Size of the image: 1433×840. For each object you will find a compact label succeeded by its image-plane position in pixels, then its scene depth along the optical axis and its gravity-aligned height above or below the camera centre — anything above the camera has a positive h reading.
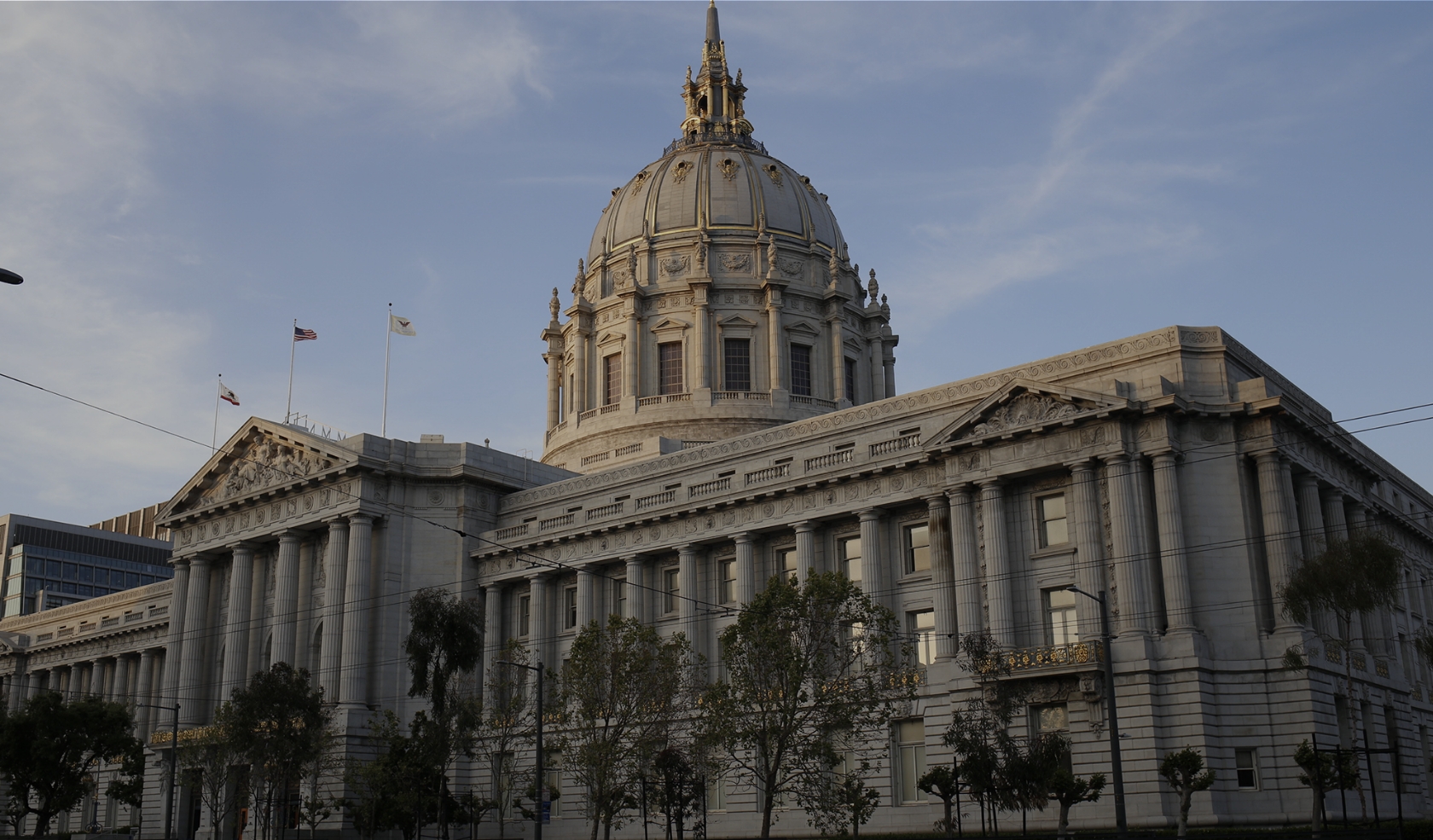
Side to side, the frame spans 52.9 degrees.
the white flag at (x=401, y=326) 76.31 +24.69
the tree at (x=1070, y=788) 41.66 +0.22
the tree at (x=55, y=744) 65.50 +3.00
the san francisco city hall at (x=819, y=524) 48.84 +11.34
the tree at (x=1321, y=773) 40.78 +0.52
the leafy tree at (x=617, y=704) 46.84 +3.28
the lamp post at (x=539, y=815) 44.04 -0.32
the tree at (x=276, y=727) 55.09 +3.04
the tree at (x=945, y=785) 44.06 +0.42
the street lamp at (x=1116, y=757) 36.78 +0.95
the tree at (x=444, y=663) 51.19 +4.99
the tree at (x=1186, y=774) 41.44 +0.55
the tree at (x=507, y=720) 52.69 +3.18
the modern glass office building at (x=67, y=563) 132.62 +23.09
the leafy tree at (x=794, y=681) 42.78 +3.54
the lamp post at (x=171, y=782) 60.41 +1.17
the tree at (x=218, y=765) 57.06 +1.81
